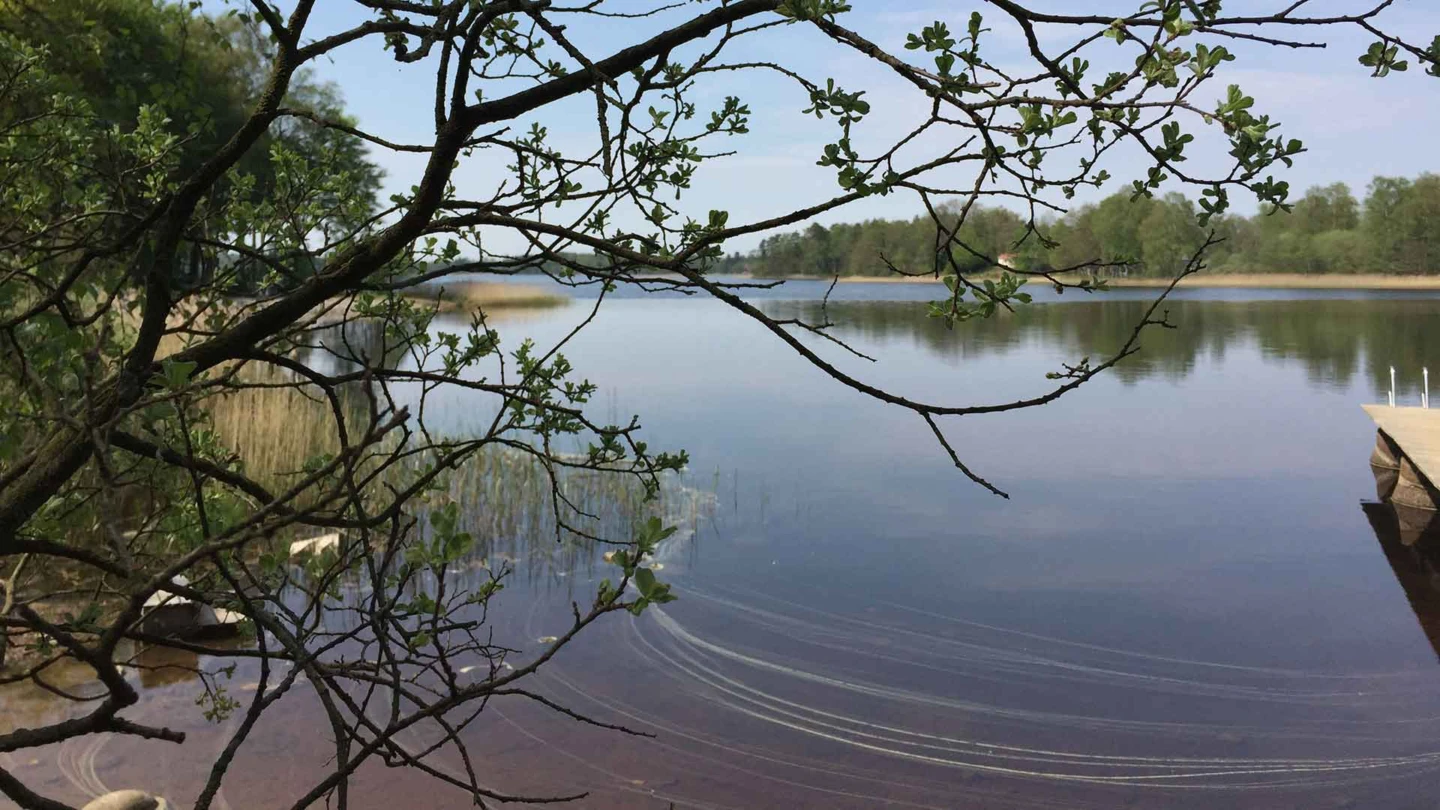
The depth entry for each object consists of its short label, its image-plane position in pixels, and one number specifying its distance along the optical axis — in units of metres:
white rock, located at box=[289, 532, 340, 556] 7.06
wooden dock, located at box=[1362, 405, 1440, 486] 8.81
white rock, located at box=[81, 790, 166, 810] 4.12
